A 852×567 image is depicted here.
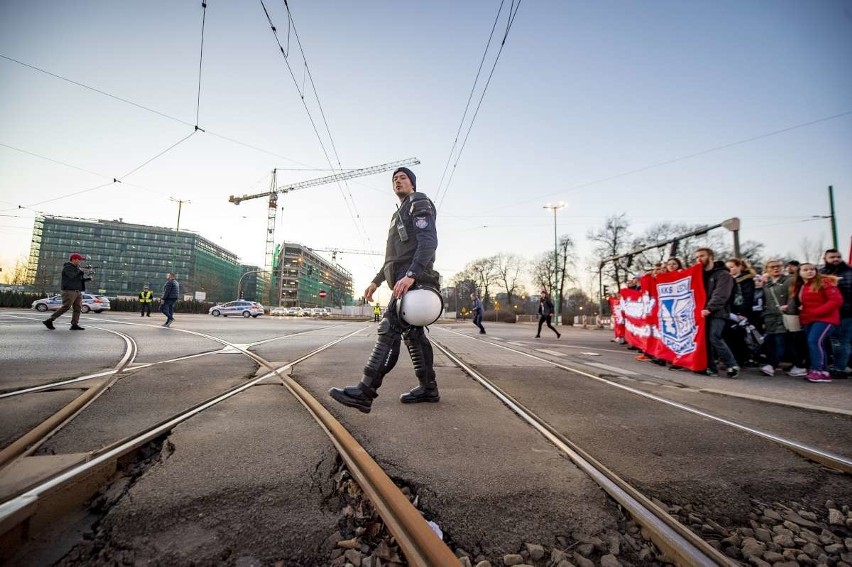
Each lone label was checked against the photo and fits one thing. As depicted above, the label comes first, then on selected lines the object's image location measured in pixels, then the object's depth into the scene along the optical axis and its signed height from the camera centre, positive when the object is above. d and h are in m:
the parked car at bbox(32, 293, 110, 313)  23.91 -0.10
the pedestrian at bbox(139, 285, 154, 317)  18.39 +0.27
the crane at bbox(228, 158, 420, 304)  55.97 +22.26
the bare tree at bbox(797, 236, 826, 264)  32.19 +6.30
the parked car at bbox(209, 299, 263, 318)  33.28 -0.29
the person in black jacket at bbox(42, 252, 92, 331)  8.49 +0.38
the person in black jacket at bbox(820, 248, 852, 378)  5.38 -0.15
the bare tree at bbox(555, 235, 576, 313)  48.19 +8.22
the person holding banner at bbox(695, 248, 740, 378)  5.28 +0.10
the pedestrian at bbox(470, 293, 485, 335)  16.30 -0.10
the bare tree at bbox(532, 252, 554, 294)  52.66 +6.81
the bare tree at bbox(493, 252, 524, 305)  68.00 +8.14
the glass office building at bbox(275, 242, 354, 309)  106.56 +9.18
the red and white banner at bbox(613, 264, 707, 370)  5.82 -0.02
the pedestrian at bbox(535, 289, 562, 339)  13.72 +0.15
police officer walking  2.66 +0.26
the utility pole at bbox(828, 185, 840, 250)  18.53 +5.36
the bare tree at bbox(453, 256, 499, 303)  70.69 +7.95
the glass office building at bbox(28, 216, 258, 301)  95.94 +15.38
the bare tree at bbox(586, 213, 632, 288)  36.89 +7.73
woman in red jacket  5.14 +0.13
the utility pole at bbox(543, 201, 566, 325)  29.53 +9.34
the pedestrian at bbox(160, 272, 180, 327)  12.35 +0.28
